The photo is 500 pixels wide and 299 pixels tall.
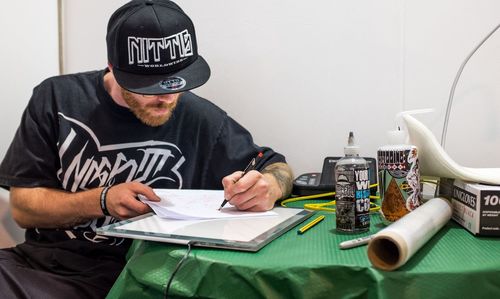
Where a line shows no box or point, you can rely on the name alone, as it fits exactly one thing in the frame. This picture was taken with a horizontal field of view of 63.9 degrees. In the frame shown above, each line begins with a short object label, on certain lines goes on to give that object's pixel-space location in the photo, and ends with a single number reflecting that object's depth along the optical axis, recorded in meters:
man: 0.95
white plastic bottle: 0.73
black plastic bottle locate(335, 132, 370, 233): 0.71
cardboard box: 0.68
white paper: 0.83
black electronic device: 1.11
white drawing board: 0.65
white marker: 0.63
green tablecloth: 0.54
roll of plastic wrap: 0.54
